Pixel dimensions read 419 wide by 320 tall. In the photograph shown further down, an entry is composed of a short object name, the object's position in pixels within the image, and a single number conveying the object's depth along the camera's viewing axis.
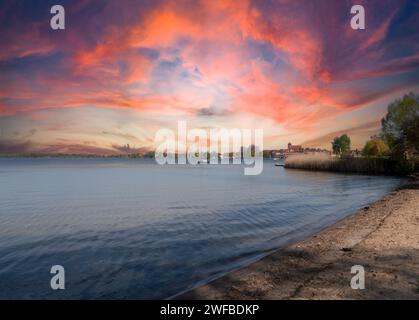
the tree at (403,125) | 44.91
